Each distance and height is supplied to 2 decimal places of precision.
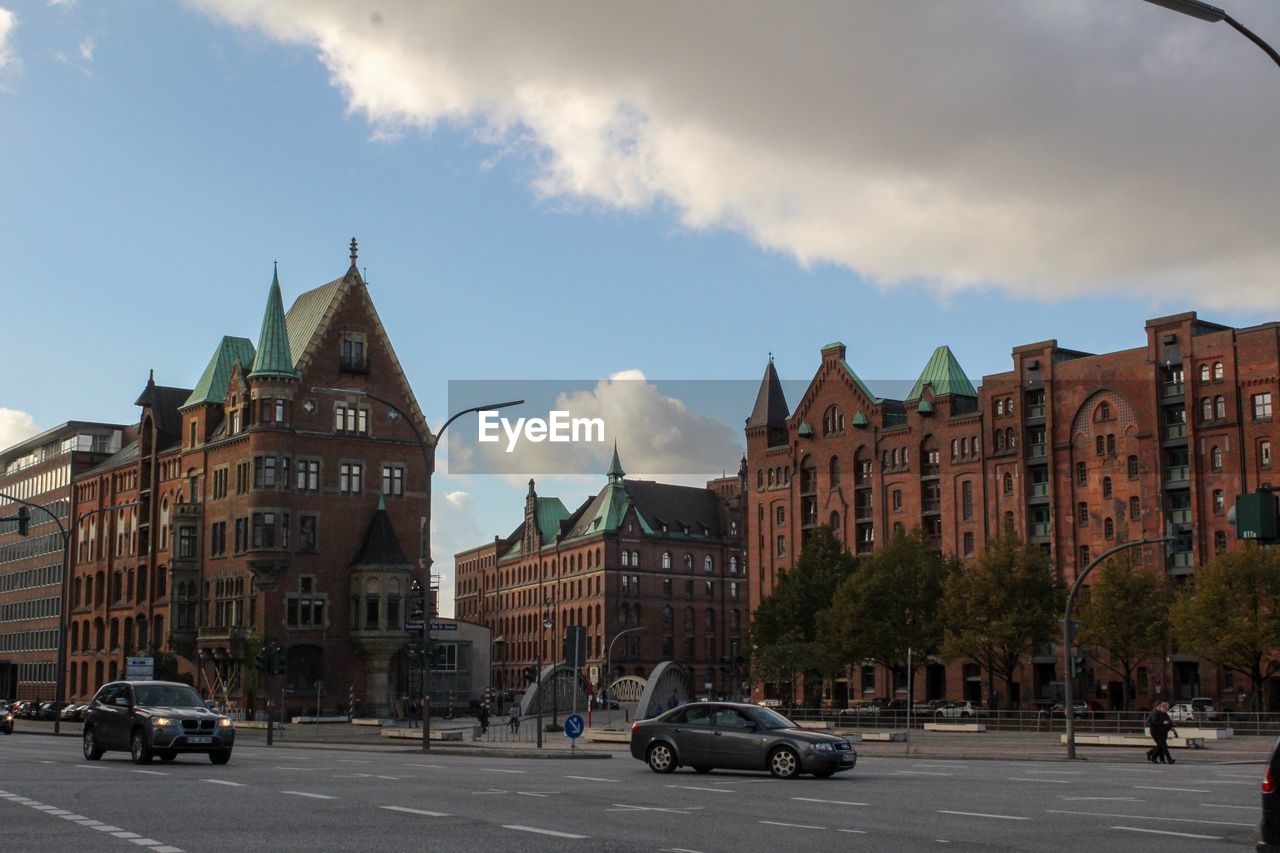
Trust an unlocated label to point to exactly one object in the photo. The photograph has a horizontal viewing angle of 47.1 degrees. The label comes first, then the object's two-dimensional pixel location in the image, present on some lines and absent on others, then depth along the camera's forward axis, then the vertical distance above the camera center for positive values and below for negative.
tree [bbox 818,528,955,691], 81.12 +0.57
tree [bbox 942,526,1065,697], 76.81 +0.86
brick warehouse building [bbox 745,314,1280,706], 83.81 +10.46
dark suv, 27.61 -1.97
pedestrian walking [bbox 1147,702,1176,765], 35.59 -2.71
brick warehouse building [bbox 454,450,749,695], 142.50 +4.25
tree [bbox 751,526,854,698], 83.44 +0.90
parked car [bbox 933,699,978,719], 74.14 -4.89
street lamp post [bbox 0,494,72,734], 60.78 -1.78
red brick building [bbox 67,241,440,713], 82.69 +6.21
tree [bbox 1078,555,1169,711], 75.75 +0.33
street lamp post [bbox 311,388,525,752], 40.12 +0.35
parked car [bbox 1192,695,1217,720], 74.85 -4.31
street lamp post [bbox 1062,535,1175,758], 37.20 -1.06
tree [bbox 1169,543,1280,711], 70.44 +0.41
